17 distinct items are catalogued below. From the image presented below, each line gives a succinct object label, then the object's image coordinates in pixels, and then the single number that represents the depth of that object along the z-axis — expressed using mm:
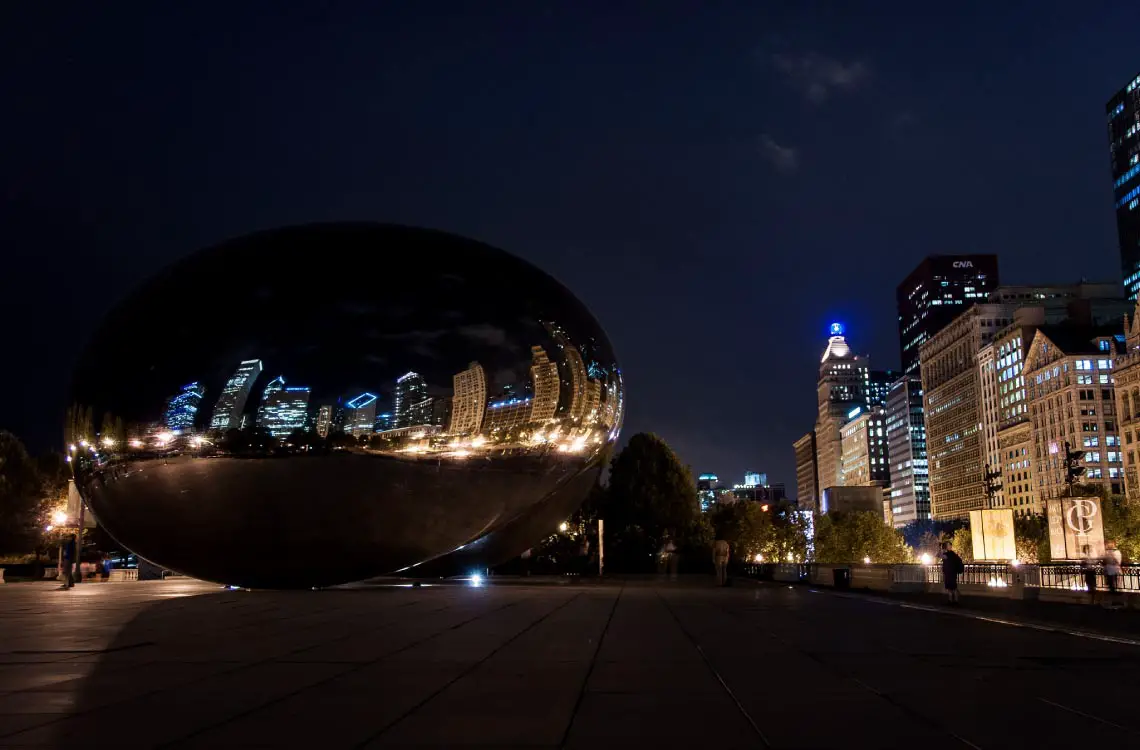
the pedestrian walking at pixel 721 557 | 29844
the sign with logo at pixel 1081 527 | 33969
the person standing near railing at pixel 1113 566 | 20219
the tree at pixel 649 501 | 58344
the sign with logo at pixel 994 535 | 42500
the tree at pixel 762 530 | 91938
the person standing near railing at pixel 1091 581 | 21250
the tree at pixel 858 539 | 129750
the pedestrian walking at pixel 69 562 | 27609
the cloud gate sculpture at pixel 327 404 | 15133
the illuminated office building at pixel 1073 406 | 163250
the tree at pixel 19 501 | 56969
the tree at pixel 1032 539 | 98250
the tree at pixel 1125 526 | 93000
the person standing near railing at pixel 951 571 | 20312
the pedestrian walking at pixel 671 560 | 45191
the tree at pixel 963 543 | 116050
